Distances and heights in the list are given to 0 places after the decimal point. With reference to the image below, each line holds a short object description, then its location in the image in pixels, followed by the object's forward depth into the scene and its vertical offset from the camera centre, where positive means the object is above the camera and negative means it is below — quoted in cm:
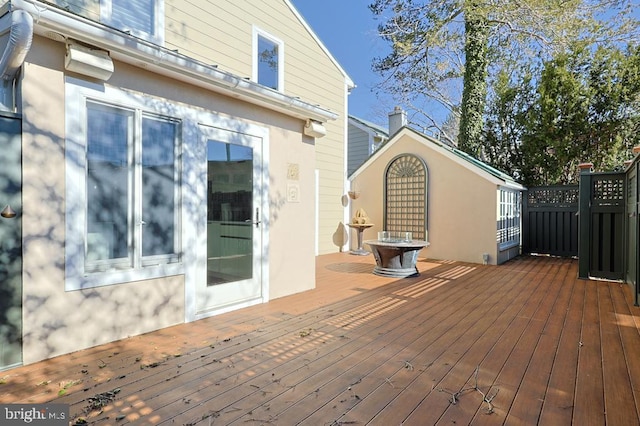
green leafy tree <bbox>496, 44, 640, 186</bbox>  909 +268
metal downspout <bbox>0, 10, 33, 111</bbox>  229 +109
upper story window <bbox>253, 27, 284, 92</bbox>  778 +346
